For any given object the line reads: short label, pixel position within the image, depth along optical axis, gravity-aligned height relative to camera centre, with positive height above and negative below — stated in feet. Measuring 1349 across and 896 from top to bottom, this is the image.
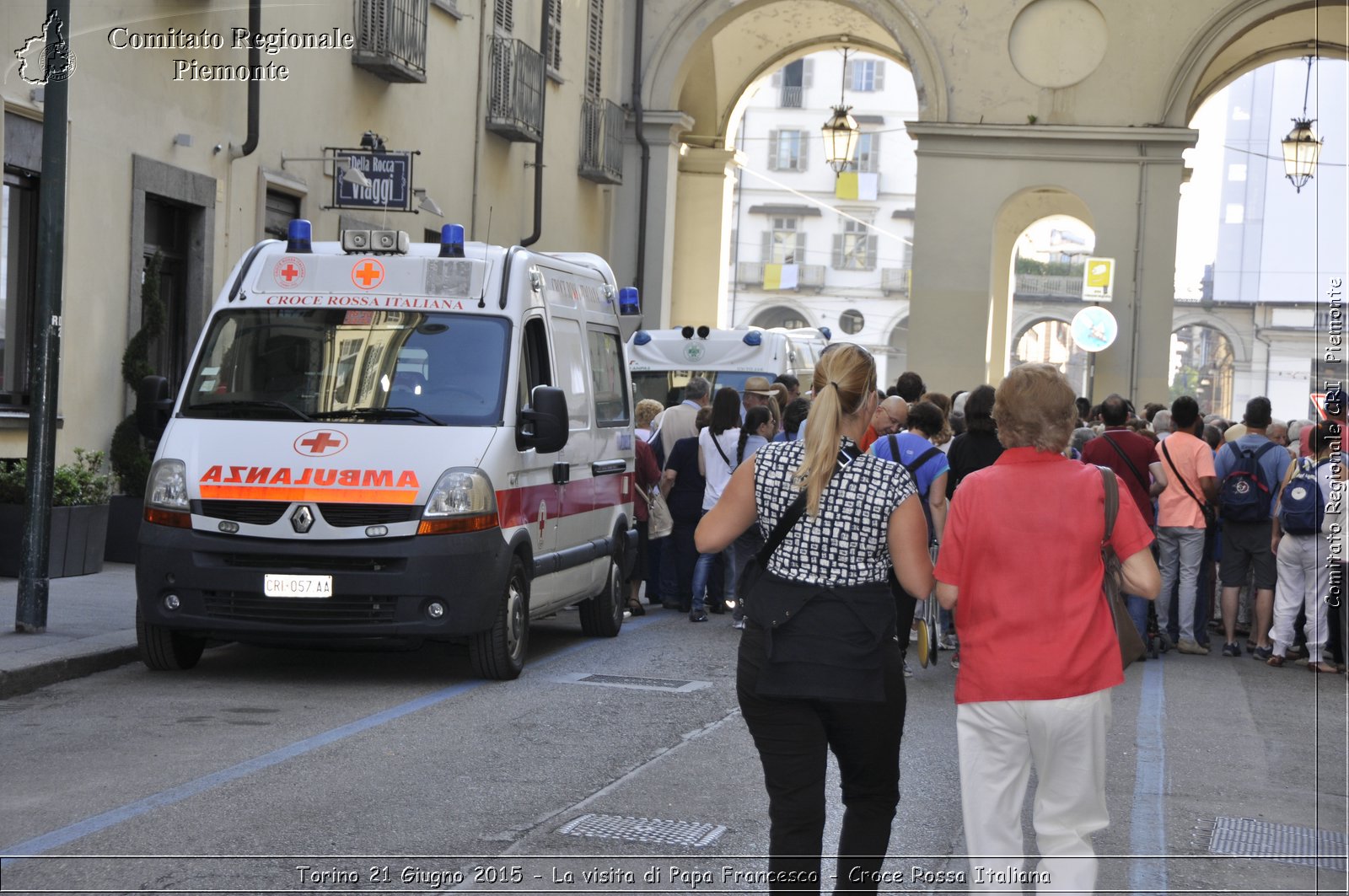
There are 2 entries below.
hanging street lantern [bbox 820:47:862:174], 87.56 +12.38
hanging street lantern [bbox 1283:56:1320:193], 83.82 +12.31
